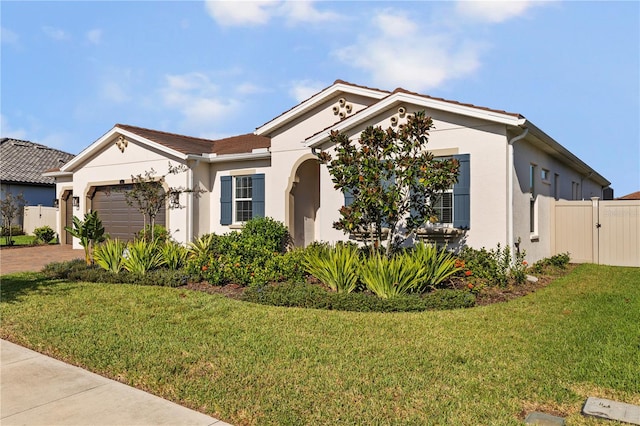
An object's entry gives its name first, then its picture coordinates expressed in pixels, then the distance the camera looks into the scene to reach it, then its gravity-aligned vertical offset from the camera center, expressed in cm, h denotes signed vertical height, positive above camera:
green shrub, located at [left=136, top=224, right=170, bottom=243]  1557 -66
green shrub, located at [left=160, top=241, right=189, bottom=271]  1199 -110
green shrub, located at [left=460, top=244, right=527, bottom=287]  1008 -115
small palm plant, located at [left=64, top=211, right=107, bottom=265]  1255 -45
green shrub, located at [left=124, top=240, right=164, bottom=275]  1145 -112
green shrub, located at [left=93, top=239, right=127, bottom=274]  1170 -111
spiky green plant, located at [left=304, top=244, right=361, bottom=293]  895 -111
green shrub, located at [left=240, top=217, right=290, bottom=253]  1408 -50
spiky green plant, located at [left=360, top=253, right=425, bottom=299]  850 -116
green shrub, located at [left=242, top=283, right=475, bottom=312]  802 -156
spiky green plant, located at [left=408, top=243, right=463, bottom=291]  902 -106
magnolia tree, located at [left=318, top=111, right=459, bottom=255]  922 +82
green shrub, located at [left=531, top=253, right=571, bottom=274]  1258 -142
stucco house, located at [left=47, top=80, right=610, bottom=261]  1098 +150
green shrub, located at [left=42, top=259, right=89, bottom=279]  1191 -145
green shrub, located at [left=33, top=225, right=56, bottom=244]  2258 -97
